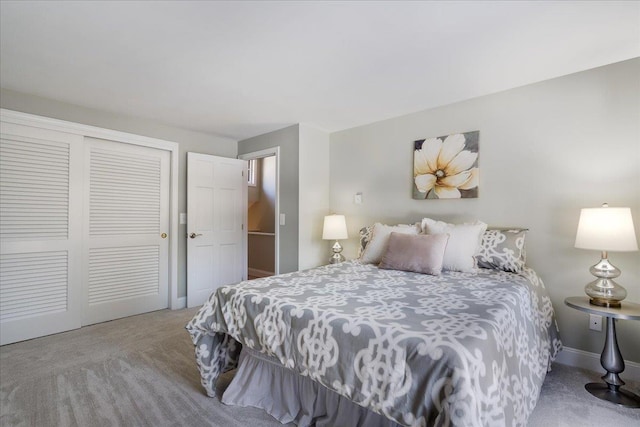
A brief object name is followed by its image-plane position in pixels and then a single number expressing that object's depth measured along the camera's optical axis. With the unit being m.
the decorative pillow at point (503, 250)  2.41
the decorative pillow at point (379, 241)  2.84
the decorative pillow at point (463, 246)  2.44
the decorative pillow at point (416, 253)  2.38
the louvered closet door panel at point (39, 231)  2.77
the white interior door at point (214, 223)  3.89
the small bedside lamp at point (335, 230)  3.52
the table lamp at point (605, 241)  1.90
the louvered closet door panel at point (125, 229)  3.27
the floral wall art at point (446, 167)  2.91
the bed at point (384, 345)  1.10
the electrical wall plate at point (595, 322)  2.31
